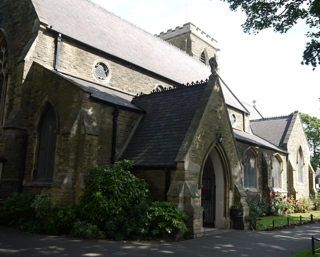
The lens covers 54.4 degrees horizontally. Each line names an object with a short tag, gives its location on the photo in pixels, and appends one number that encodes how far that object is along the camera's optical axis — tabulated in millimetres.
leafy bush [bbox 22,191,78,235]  10406
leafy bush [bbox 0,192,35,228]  11672
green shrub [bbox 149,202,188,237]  9891
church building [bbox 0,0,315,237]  11523
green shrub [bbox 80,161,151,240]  9898
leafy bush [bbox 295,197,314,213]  24625
